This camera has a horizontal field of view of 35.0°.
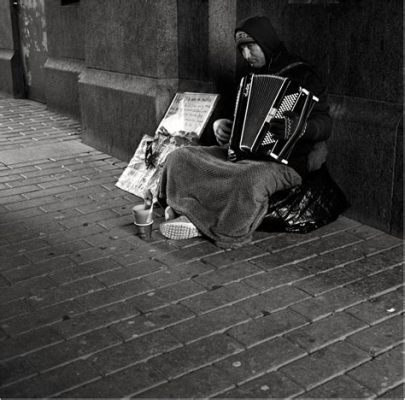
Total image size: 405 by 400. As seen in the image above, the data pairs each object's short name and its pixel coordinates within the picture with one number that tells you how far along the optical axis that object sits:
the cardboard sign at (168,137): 5.27
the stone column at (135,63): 5.81
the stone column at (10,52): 10.49
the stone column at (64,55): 8.58
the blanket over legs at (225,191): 4.20
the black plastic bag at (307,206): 4.36
